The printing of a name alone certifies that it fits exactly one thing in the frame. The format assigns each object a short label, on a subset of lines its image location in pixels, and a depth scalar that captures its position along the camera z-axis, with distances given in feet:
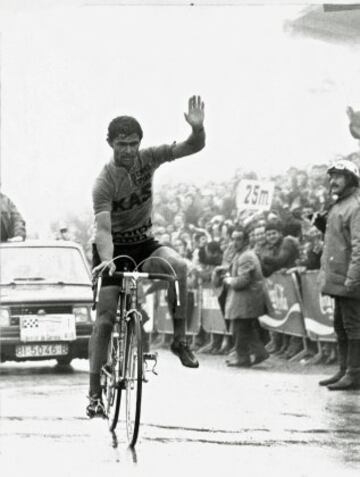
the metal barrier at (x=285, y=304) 51.15
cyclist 35.75
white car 43.74
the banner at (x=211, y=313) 44.38
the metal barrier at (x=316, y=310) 49.56
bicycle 34.04
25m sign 42.80
